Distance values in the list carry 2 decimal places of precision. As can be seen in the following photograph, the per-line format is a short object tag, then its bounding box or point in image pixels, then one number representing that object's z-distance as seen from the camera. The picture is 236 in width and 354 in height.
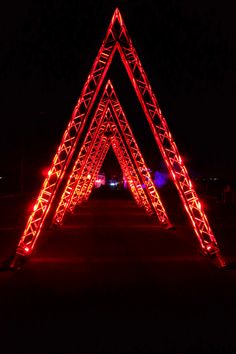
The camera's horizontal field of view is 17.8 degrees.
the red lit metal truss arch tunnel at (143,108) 18.53
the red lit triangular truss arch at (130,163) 32.97
